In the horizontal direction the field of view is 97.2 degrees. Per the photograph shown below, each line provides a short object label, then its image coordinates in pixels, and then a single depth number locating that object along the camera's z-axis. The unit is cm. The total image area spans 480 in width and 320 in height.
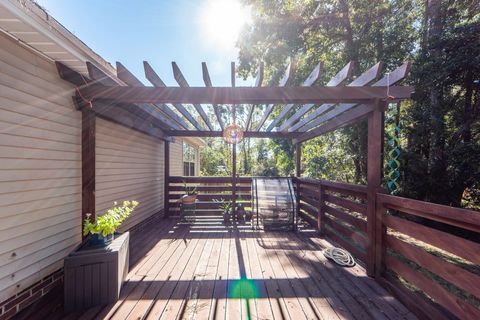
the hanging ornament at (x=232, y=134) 491
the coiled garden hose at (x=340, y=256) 292
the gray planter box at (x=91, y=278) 199
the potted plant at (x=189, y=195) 501
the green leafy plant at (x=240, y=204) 551
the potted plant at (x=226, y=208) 532
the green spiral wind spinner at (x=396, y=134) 238
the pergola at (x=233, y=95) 245
